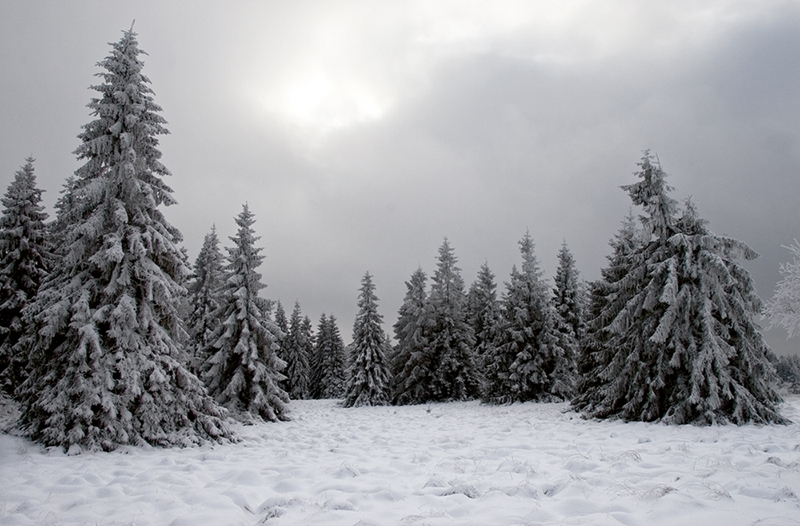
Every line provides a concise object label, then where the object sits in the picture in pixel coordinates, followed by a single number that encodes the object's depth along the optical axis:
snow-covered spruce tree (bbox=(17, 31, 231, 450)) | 9.90
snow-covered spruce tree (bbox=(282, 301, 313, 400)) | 50.75
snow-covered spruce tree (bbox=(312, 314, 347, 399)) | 51.50
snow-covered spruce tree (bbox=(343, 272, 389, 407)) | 32.22
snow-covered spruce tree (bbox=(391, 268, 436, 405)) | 32.69
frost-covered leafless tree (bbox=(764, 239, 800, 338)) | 15.23
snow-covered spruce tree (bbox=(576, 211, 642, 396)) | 16.59
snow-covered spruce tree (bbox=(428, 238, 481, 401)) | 32.62
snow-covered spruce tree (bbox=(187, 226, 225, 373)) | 28.69
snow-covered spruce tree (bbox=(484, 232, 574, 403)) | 26.28
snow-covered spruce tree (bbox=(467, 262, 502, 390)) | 37.28
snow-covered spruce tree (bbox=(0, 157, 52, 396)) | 16.94
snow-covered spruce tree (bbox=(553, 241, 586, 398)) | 27.02
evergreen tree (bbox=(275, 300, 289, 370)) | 54.45
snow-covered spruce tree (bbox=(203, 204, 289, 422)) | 19.91
